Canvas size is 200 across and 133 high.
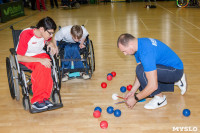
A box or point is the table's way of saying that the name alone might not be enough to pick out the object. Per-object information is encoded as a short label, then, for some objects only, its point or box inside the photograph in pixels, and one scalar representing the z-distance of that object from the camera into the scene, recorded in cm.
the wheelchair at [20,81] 234
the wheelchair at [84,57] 316
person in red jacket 236
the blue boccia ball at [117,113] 232
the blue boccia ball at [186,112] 227
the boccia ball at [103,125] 214
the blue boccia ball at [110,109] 238
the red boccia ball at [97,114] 233
